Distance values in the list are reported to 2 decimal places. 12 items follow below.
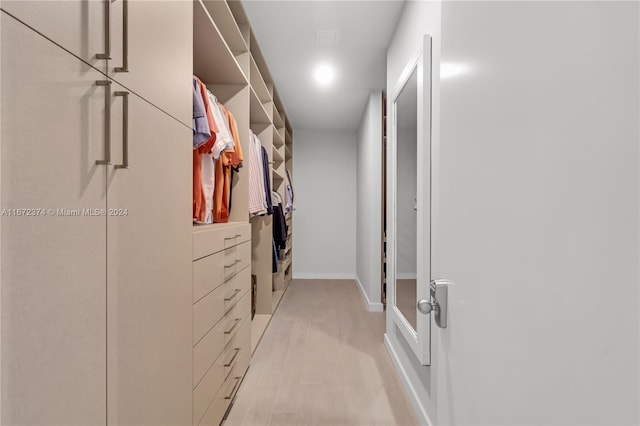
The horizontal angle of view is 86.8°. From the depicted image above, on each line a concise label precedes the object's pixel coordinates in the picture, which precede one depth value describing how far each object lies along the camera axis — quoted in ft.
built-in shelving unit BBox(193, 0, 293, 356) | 5.76
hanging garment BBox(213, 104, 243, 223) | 5.82
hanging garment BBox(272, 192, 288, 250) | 12.12
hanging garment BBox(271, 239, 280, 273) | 11.32
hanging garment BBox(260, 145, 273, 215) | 9.59
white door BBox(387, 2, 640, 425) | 1.15
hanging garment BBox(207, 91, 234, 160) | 5.30
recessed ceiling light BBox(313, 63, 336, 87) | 10.59
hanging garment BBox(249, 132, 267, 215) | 7.91
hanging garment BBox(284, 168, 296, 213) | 13.88
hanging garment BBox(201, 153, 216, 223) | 5.27
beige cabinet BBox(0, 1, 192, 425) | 1.87
